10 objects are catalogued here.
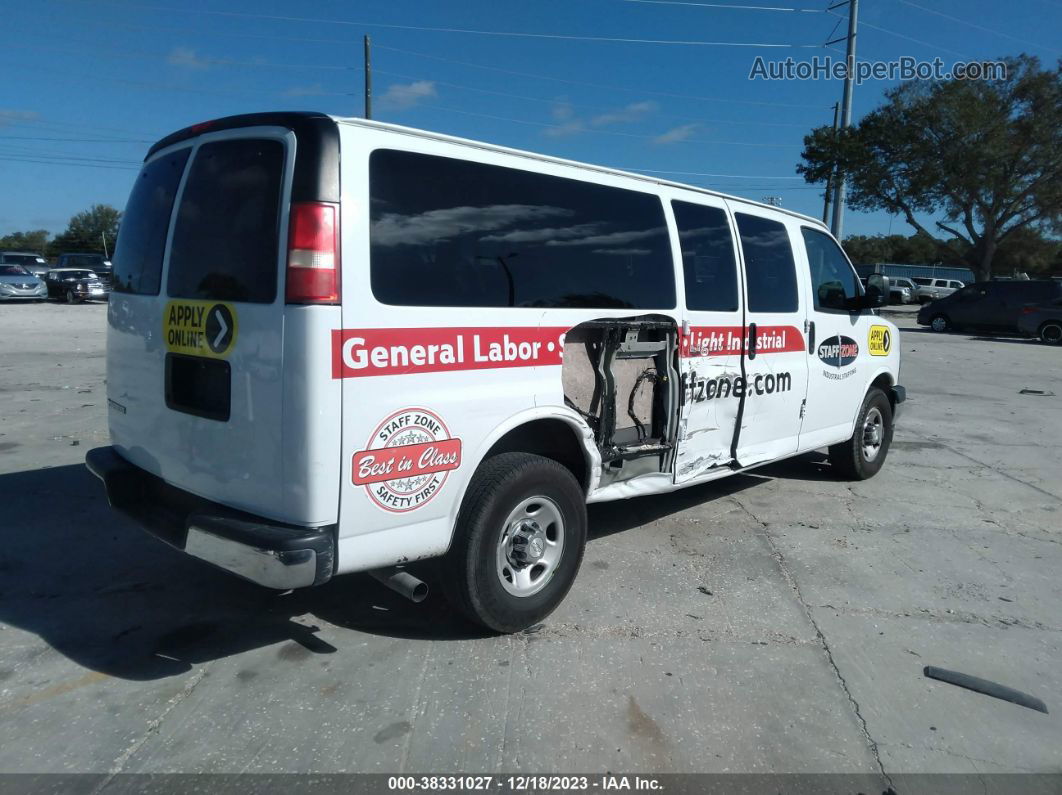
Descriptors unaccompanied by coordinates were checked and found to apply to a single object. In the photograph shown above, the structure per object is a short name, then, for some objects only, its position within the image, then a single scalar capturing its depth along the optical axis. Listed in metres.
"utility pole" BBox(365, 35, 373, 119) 27.66
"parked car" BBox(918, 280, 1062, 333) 24.61
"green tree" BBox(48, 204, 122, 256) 83.62
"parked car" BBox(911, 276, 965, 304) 44.56
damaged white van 3.02
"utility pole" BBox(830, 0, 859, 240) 28.75
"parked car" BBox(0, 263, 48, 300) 28.22
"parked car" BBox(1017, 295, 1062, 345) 23.73
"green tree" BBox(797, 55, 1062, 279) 35.06
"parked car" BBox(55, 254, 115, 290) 33.48
